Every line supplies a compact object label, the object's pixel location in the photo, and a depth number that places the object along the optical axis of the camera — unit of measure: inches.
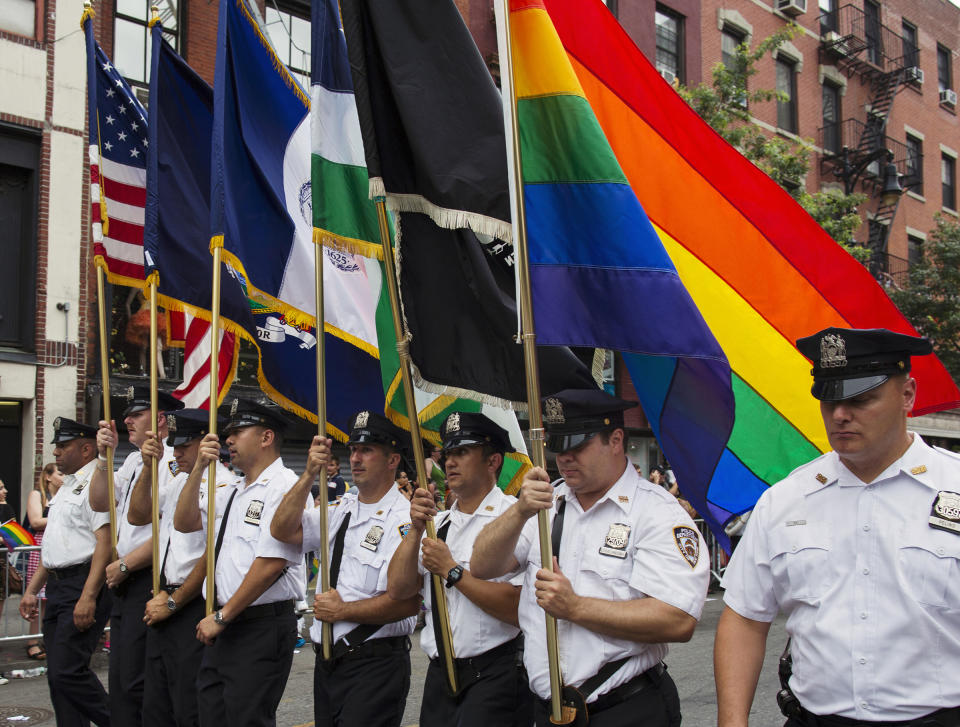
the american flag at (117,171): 277.4
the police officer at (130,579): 239.6
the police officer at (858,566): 112.1
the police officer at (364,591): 191.0
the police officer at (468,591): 172.1
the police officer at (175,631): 220.2
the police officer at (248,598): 202.5
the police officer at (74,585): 255.1
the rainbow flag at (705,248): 156.5
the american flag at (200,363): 283.0
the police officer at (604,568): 141.7
